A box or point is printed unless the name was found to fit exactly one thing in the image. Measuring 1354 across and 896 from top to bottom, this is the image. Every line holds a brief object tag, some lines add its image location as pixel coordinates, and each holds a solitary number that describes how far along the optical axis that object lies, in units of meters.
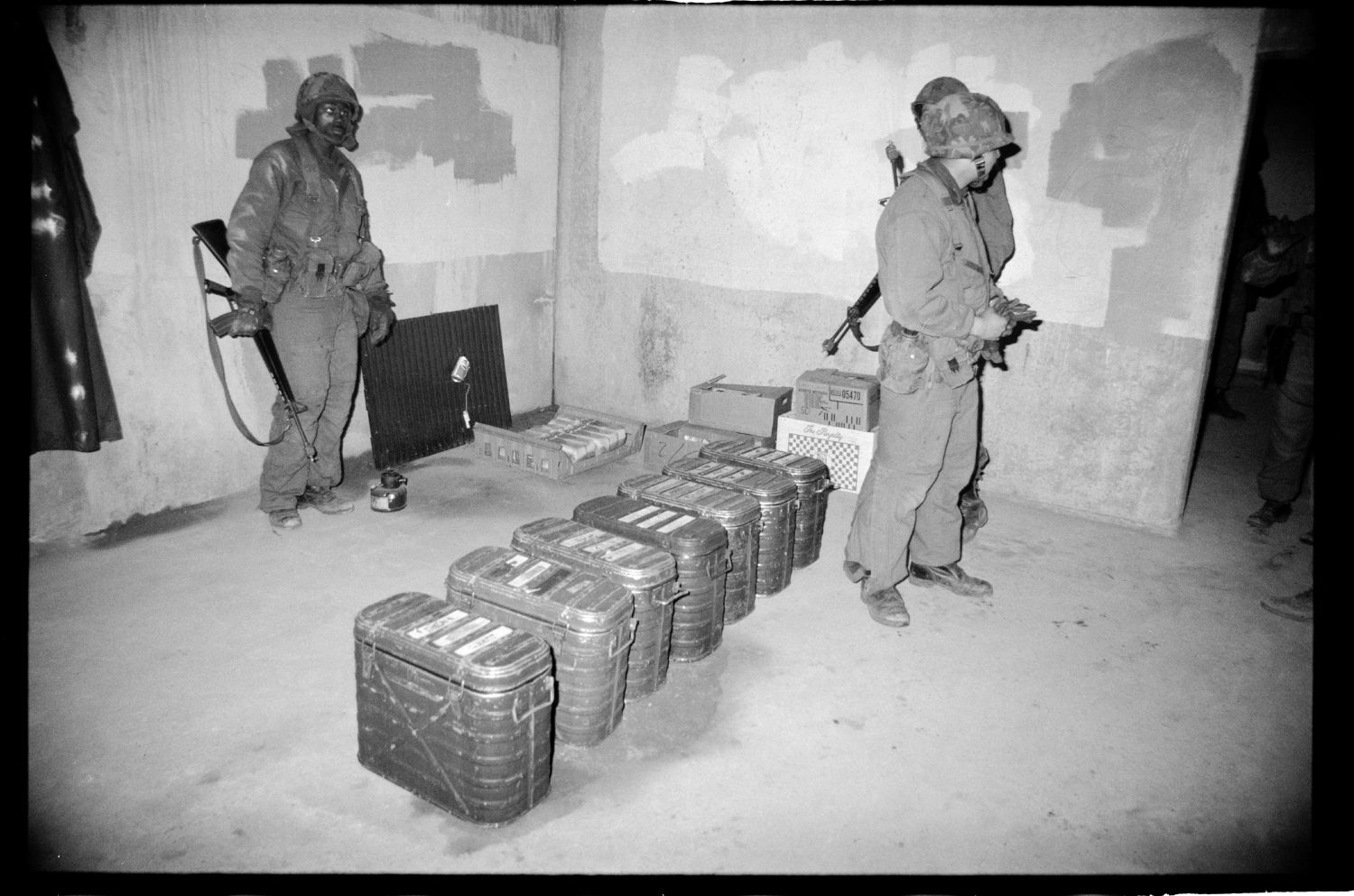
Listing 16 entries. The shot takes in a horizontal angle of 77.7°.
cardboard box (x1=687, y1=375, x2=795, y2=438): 5.09
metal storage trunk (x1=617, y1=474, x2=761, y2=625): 3.30
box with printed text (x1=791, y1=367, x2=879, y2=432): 4.78
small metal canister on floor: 4.42
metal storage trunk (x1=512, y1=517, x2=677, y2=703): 2.75
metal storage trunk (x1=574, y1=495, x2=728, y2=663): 3.00
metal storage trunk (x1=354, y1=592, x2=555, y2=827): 2.20
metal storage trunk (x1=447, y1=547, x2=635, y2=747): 2.51
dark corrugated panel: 5.12
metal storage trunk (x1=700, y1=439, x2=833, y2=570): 3.82
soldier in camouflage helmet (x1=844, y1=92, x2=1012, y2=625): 3.29
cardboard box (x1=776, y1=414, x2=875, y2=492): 4.83
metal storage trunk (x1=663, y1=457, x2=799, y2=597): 3.55
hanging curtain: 3.45
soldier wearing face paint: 3.85
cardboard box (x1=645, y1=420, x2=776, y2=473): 5.07
